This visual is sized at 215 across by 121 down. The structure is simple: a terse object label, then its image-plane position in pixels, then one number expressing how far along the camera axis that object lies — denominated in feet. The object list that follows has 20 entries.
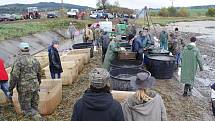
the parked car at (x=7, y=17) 78.05
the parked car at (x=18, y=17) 81.77
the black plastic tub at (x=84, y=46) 28.20
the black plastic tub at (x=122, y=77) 14.63
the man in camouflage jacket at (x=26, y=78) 11.55
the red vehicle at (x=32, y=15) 87.13
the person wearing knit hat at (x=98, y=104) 5.95
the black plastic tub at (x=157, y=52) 22.32
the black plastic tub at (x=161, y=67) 20.42
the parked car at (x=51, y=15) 88.91
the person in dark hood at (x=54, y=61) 16.64
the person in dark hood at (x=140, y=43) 20.71
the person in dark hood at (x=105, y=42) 24.27
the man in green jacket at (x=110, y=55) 18.03
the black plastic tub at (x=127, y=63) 19.10
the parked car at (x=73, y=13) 93.48
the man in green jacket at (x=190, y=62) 16.10
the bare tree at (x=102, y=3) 137.37
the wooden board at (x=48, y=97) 13.29
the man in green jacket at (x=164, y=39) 27.46
